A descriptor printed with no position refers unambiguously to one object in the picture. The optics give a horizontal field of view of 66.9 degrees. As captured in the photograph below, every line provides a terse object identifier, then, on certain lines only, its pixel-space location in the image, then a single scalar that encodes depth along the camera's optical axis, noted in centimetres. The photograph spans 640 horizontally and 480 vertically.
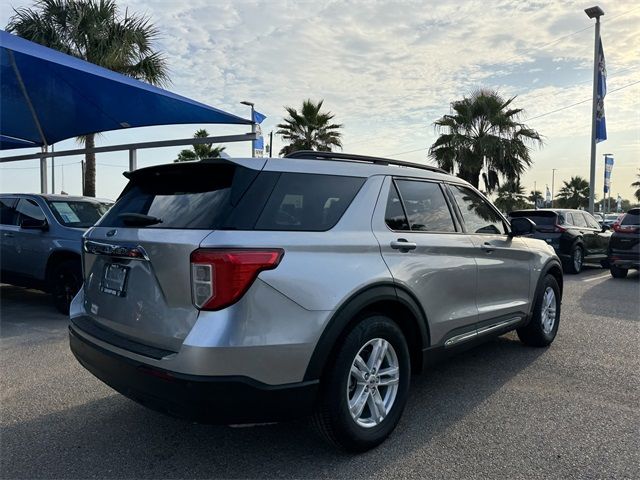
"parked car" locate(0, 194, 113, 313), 658
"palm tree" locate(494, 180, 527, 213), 2233
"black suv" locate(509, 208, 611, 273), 1117
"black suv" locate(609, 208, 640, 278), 994
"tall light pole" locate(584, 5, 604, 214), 1750
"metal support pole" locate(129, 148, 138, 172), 1058
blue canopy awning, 789
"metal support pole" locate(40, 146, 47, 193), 1190
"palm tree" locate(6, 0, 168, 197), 1333
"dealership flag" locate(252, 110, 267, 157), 1519
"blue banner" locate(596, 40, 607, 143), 1772
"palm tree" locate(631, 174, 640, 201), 6556
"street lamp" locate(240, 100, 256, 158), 948
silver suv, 237
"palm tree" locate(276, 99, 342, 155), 2516
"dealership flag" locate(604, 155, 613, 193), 3277
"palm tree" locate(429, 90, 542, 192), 2105
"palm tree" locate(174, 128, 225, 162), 2680
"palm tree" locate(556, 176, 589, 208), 5497
